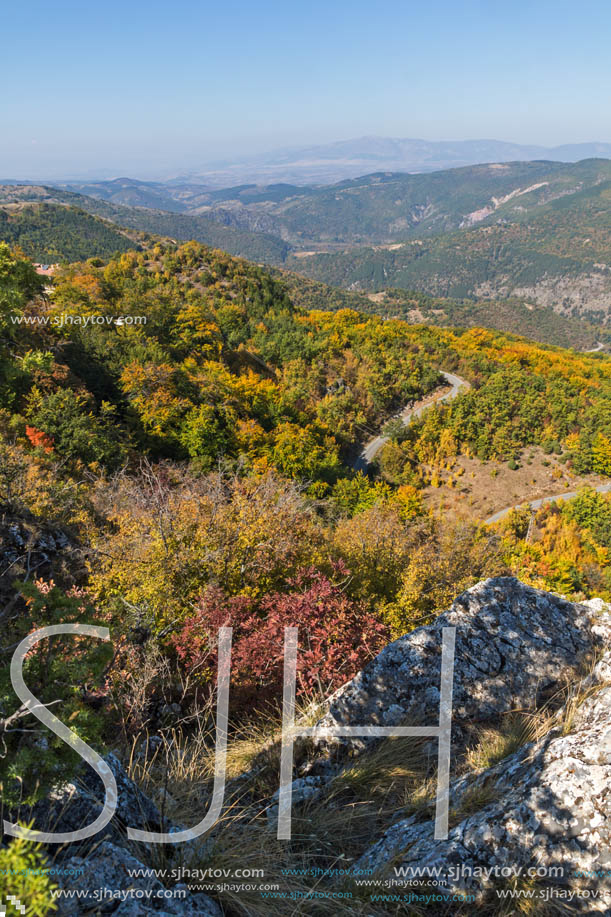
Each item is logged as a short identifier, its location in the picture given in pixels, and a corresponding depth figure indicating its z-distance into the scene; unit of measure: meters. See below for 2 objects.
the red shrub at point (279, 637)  6.43
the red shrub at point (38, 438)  17.41
